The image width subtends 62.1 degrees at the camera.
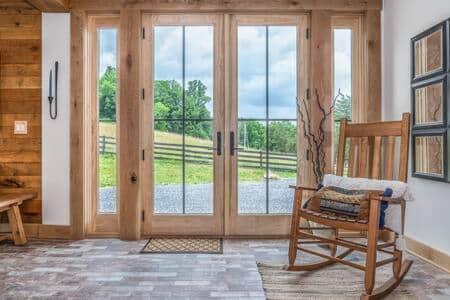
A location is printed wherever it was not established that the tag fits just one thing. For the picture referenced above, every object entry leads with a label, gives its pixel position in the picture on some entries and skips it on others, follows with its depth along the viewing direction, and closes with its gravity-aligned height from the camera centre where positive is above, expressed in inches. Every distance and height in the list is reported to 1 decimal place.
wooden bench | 123.6 -25.8
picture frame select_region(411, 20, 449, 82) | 100.0 +26.9
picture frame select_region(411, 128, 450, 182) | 100.0 -2.3
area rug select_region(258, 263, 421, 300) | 85.9 -34.1
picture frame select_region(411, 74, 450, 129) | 99.7 +12.5
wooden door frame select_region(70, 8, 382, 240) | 133.3 +27.3
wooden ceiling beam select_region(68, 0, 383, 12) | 133.1 +50.1
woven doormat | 120.3 -34.0
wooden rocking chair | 83.4 -15.2
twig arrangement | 132.6 +3.4
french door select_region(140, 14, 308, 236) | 136.4 +8.4
